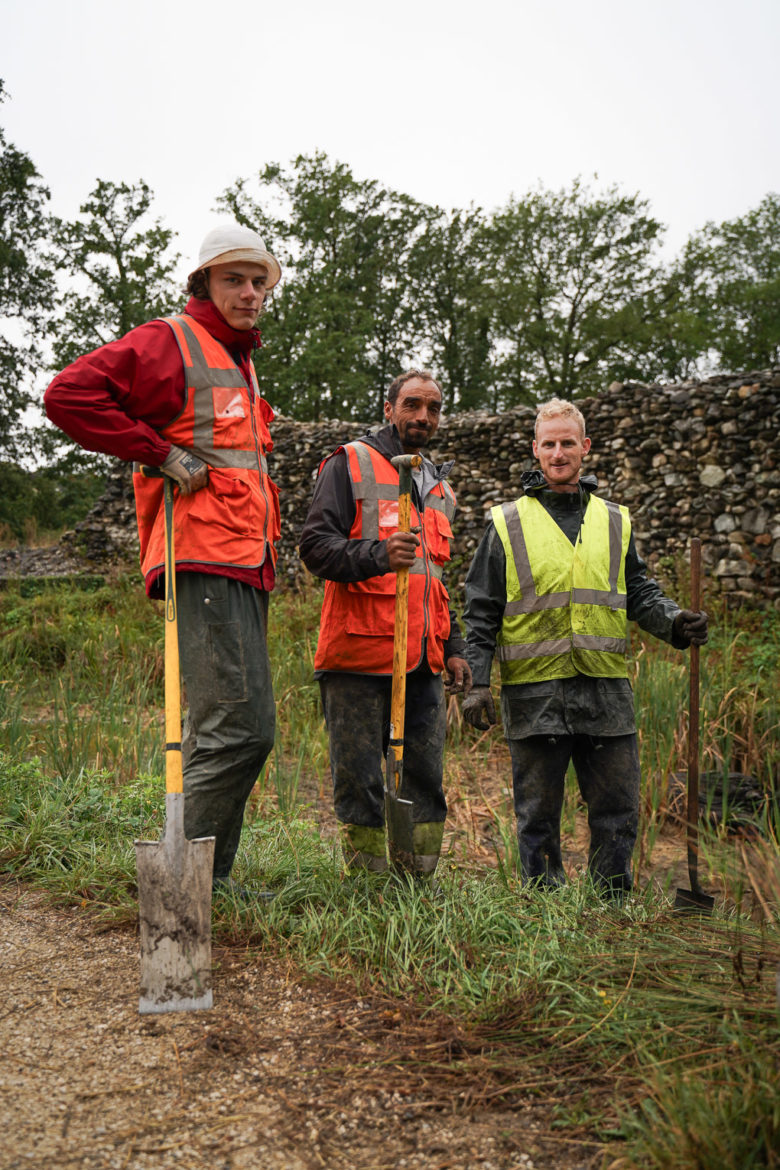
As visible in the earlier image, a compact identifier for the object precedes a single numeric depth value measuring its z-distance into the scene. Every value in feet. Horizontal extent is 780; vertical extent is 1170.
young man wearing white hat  9.07
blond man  11.01
